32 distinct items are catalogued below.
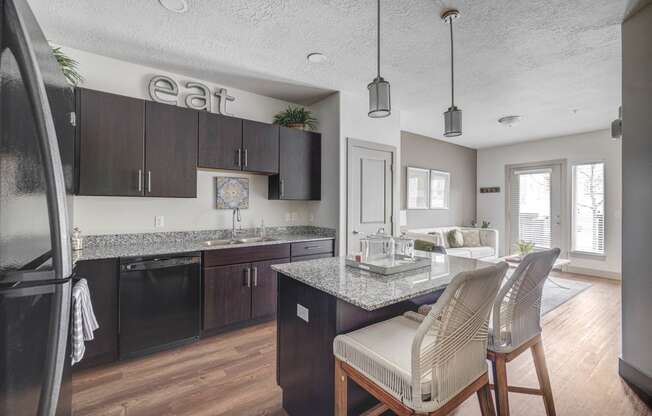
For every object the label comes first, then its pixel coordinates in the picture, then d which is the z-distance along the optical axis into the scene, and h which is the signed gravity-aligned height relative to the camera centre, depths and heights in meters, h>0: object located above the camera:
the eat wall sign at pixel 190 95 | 3.05 +1.22
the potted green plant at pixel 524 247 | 4.40 -0.59
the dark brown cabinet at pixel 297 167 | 3.59 +0.50
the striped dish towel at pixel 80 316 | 1.39 -0.54
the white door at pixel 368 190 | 3.72 +0.24
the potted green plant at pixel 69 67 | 2.28 +1.11
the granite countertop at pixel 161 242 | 2.46 -0.36
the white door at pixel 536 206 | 5.82 +0.04
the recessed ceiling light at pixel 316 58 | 2.77 +1.42
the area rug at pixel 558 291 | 3.76 -1.20
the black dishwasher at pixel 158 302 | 2.41 -0.81
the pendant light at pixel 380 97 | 1.71 +0.64
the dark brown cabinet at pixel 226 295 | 2.81 -0.86
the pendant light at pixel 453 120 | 2.03 +0.60
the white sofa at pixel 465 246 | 5.03 -0.58
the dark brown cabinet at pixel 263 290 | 3.10 -0.88
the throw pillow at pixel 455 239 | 5.50 -0.58
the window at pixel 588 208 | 5.31 +0.00
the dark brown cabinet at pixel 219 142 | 3.04 +0.69
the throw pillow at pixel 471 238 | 5.71 -0.58
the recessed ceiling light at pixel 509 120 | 4.53 +1.35
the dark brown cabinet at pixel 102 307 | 2.27 -0.78
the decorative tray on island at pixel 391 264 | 1.65 -0.33
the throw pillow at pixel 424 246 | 3.50 -0.45
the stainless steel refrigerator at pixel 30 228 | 0.63 -0.05
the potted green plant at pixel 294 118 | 3.76 +1.13
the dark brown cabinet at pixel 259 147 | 3.30 +0.69
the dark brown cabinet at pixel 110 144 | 2.44 +0.55
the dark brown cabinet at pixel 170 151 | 2.76 +0.54
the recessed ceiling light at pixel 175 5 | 2.06 +1.42
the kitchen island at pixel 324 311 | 1.40 -0.56
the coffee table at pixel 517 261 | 4.30 -0.83
